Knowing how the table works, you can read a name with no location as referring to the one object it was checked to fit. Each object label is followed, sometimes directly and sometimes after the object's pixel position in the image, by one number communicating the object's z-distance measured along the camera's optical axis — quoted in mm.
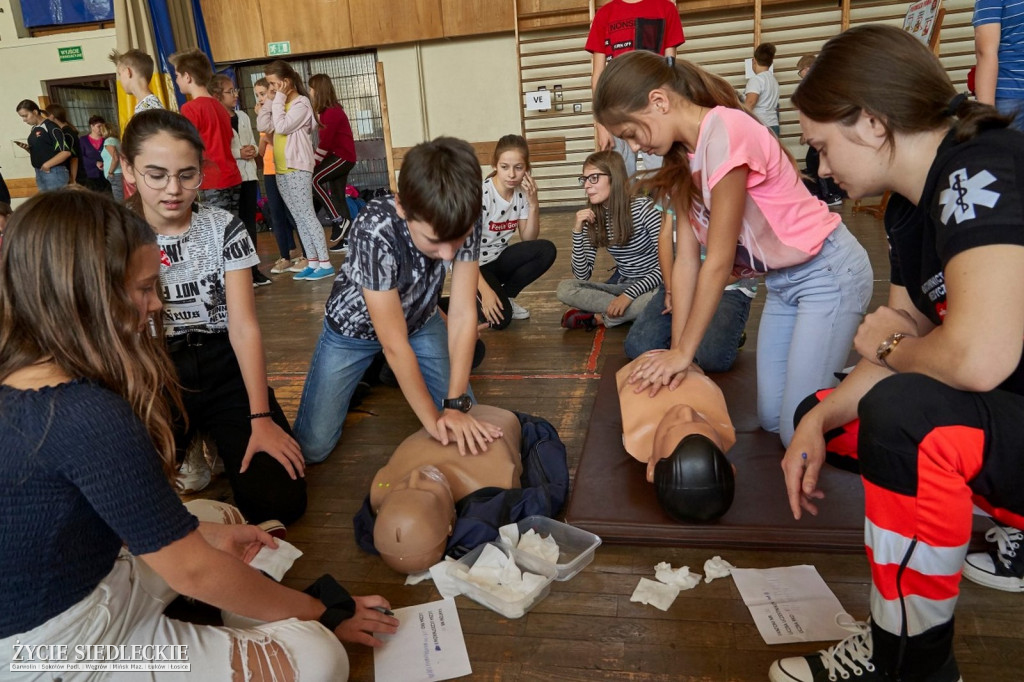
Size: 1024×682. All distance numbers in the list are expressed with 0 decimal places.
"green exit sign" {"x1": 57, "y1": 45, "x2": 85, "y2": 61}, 8508
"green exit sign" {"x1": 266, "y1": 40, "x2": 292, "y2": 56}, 8219
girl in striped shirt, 3359
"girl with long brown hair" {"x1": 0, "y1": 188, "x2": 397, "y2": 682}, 916
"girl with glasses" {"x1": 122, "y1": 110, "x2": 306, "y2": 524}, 1872
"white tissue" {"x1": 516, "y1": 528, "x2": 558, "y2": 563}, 1588
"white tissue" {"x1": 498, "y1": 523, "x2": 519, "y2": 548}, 1612
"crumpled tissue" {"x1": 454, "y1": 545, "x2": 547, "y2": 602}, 1491
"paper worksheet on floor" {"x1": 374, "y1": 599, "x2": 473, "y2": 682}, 1311
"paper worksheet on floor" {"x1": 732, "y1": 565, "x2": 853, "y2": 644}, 1334
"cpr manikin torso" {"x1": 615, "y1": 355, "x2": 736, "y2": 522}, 1587
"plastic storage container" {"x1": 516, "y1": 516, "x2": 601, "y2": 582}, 1558
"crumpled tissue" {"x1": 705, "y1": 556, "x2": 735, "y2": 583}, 1536
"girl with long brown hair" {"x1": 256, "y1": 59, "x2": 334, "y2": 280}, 4934
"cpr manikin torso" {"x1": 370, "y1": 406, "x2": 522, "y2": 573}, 1556
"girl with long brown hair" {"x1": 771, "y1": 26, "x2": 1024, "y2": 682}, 974
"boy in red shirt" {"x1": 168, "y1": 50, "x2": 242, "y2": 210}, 4281
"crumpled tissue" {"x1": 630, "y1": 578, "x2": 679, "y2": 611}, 1465
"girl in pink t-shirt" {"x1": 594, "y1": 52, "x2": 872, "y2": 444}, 1867
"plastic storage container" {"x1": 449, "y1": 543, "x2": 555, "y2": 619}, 1458
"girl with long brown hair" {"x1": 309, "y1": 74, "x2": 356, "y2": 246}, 5582
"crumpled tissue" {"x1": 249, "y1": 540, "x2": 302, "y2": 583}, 1606
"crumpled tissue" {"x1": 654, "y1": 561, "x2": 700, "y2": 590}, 1515
